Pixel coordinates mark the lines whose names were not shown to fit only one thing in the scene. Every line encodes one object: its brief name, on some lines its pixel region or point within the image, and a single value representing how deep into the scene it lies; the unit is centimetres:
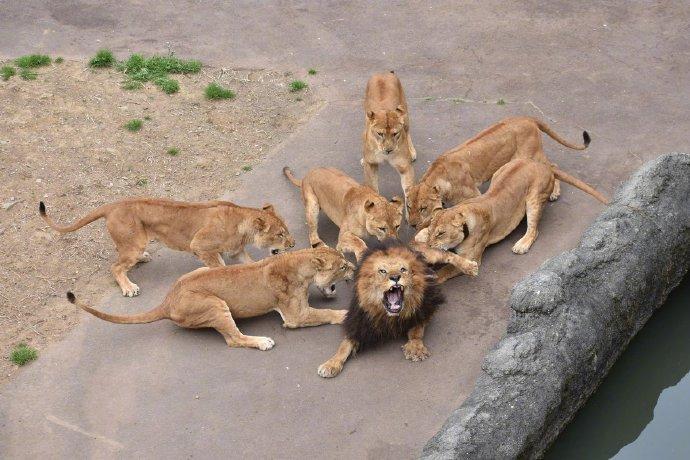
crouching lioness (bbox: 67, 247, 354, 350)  1741
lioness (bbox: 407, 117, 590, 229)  1997
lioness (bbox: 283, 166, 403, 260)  1917
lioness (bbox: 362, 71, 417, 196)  2083
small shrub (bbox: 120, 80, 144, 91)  2578
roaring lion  1681
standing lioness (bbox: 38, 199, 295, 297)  1911
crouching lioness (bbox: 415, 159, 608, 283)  1891
